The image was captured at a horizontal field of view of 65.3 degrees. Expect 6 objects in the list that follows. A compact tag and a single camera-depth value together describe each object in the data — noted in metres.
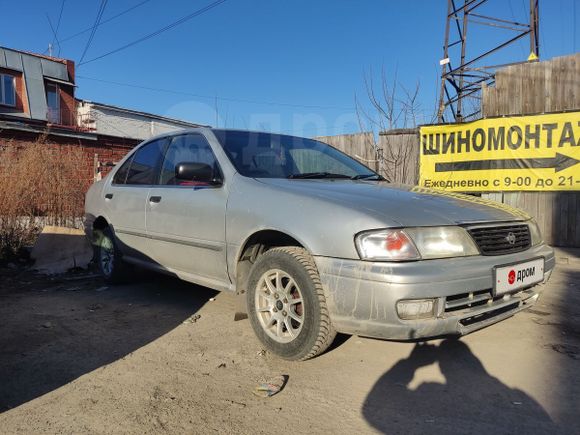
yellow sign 6.56
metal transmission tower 10.17
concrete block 5.95
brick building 16.91
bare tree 8.35
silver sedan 2.48
